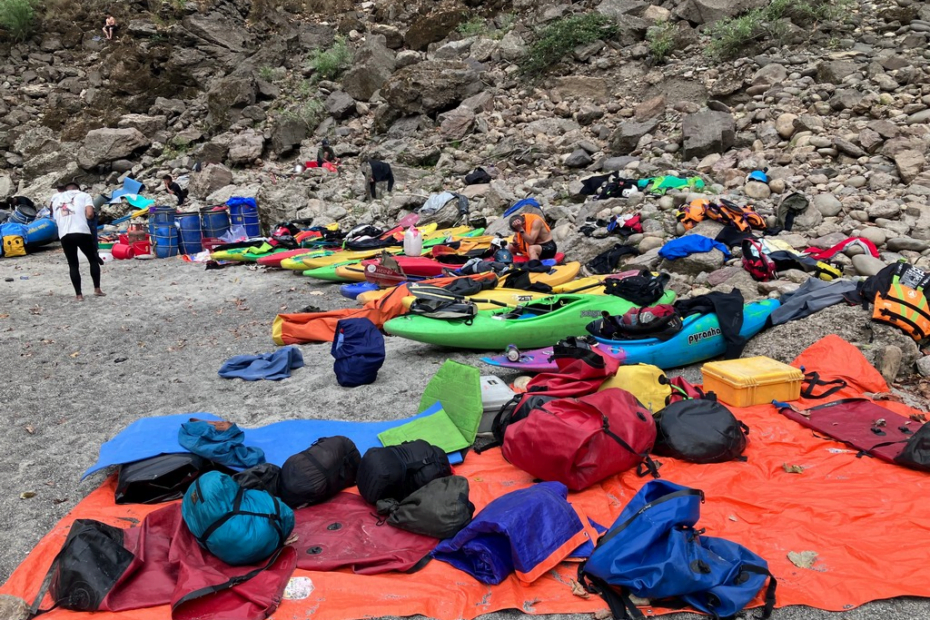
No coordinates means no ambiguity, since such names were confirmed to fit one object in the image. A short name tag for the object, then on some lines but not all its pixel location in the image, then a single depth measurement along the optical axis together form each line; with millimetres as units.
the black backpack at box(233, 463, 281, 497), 2943
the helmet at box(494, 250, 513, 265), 7828
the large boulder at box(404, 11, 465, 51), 18594
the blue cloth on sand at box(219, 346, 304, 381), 4988
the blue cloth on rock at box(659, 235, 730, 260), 6832
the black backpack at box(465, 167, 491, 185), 12234
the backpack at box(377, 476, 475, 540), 2678
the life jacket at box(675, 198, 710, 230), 7648
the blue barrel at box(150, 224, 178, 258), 11125
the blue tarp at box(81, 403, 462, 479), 3207
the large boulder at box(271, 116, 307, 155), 16641
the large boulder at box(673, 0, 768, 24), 14484
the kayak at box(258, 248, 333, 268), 9391
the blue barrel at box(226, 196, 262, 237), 11500
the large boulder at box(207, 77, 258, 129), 18203
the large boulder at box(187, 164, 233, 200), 14914
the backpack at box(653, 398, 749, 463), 3295
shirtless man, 7797
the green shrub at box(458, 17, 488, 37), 18031
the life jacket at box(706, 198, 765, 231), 7230
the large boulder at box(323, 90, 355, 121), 17281
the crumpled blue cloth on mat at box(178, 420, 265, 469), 3203
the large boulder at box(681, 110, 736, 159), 10344
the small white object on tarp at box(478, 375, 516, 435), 3805
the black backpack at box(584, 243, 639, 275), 7434
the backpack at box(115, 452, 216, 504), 3057
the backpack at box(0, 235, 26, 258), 11445
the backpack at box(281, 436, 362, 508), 2982
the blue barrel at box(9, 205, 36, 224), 12766
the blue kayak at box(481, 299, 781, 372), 4684
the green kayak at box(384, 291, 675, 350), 5266
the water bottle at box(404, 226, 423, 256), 8539
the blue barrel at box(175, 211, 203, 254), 11156
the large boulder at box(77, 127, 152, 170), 17219
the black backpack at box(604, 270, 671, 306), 5438
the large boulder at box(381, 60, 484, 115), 15617
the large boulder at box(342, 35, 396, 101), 17547
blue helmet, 8469
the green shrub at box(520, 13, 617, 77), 15445
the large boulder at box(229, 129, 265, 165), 16469
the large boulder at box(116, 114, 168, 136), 18359
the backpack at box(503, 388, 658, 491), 3023
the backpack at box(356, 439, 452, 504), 2945
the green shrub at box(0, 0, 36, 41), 20484
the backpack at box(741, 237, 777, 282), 6141
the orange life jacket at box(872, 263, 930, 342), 4484
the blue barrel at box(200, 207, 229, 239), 11336
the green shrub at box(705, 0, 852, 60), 12883
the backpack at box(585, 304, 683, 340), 4758
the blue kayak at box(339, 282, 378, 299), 7535
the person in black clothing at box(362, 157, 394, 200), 12820
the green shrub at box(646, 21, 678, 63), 14383
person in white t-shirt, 7160
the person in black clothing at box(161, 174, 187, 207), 14312
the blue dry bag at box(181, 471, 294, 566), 2422
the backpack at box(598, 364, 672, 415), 3782
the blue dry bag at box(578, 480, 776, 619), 2197
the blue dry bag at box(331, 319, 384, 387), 4637
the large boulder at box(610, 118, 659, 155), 11688
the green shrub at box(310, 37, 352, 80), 18953
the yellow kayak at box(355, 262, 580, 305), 6383
